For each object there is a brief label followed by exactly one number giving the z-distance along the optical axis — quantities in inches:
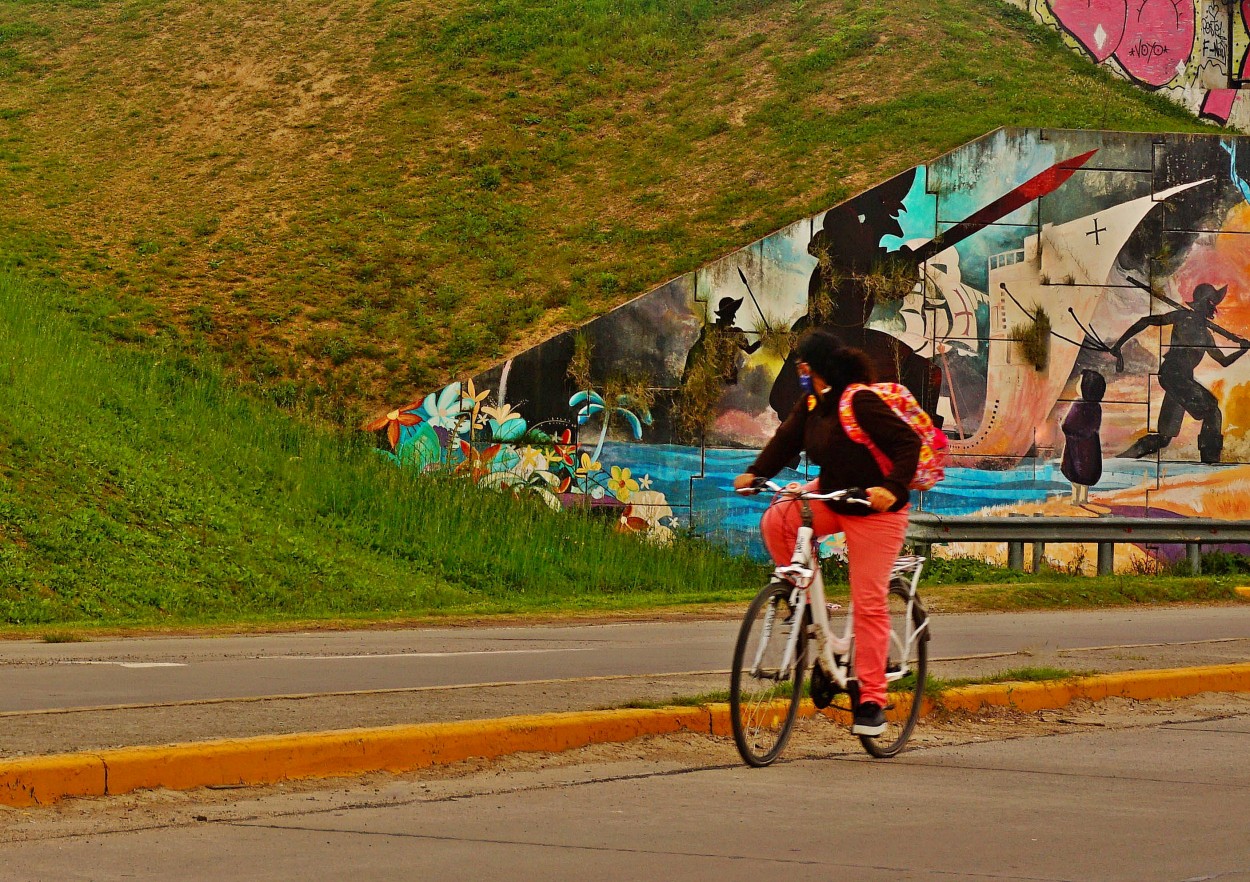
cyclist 579.5
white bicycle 576.7
